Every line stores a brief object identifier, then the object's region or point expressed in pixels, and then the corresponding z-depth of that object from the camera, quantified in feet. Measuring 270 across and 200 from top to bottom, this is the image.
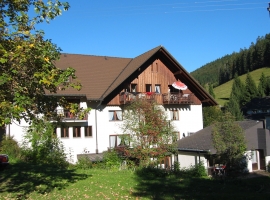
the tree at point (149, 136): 69.72
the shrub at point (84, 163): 76.86
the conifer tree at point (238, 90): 285.15
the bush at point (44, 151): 82.84
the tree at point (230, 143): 64.44
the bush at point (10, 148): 85.36
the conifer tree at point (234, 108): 204.33
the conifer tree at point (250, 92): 287.69
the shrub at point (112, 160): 77.28
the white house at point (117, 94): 99.96
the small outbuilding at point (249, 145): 93.86
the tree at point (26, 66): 25.31
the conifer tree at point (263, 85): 294.50
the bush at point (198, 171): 70.08
